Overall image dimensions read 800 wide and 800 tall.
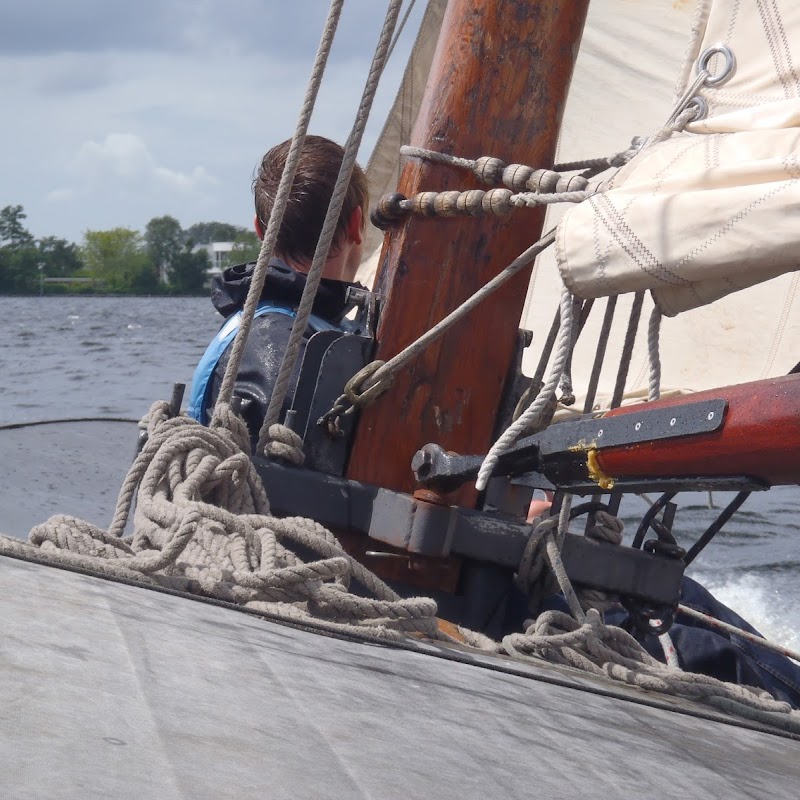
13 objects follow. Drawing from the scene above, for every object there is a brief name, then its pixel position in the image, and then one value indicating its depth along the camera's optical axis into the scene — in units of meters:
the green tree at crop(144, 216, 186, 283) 172.25
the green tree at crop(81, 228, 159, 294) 166.60
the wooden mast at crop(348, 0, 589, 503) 4.16
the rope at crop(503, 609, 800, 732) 3.34
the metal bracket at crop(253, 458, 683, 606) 4.01
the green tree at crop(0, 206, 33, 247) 155.62
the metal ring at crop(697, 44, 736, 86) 3.66
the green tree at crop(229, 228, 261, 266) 158.82
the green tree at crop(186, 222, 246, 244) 168.00
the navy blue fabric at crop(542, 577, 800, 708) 4.70
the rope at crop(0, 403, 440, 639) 2.99
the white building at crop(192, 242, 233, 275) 165.75
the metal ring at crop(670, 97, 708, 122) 3.59
